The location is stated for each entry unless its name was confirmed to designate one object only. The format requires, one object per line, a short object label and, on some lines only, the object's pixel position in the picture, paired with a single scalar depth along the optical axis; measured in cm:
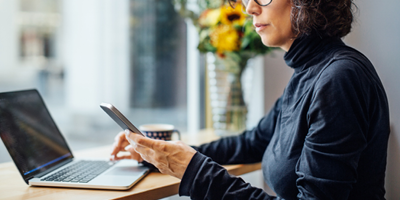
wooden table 64
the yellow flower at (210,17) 117
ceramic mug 88
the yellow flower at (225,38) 115
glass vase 129
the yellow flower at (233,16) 116
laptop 69
